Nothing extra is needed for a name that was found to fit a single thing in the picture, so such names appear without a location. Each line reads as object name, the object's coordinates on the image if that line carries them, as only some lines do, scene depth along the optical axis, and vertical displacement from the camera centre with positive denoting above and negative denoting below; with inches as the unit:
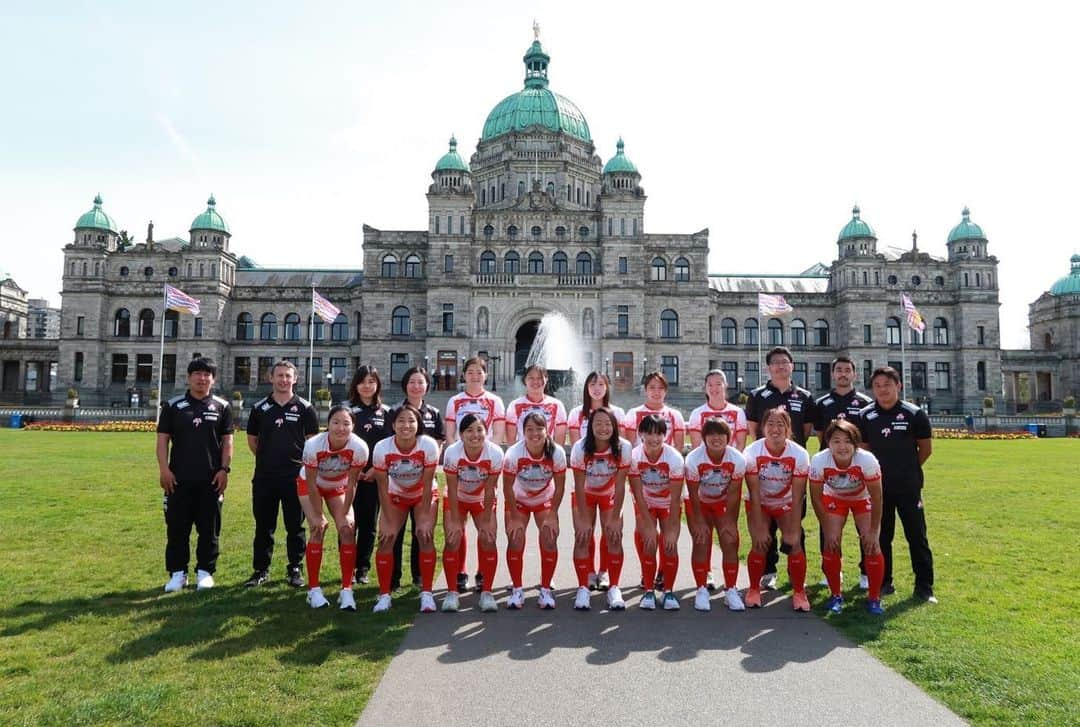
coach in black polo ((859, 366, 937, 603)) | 293.1 -18.1
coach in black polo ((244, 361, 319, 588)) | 306.5 -25.9
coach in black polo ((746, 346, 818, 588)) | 332.2 +5.5
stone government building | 1798.7 +319.4
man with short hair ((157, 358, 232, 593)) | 300.7 -27.5
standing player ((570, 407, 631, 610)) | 277.3 -31.5
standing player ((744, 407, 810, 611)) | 274.8 -33.4
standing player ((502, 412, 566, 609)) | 276.1 -32.3
